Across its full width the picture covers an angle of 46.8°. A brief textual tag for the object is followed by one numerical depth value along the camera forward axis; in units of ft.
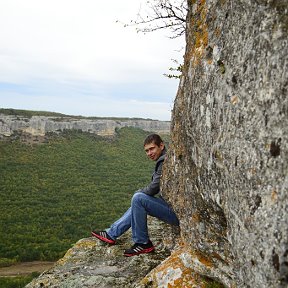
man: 20.08
